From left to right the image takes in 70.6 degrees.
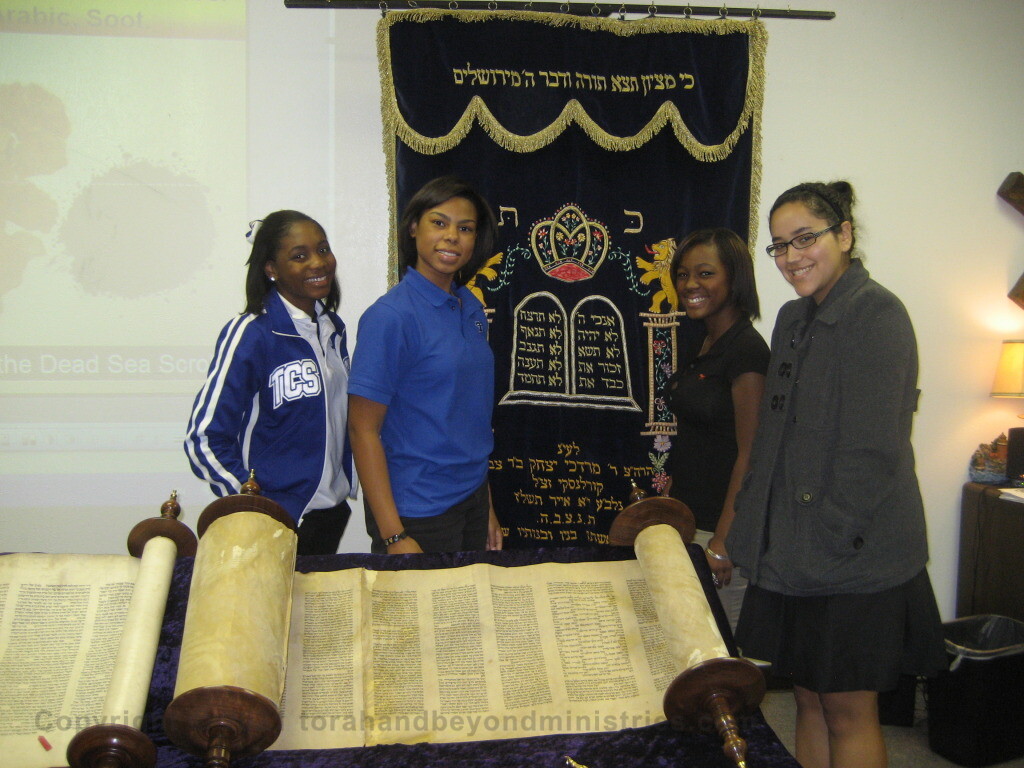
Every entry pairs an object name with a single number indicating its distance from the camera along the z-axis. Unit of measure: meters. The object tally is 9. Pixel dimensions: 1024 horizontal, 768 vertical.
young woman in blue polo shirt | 1.71
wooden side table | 2.75
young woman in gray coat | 1.39
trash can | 2.41
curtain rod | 2.56
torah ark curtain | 2.63
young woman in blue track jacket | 1.77
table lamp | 2.89
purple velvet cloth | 1.00
